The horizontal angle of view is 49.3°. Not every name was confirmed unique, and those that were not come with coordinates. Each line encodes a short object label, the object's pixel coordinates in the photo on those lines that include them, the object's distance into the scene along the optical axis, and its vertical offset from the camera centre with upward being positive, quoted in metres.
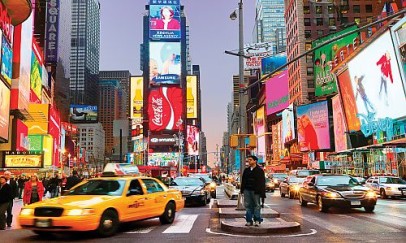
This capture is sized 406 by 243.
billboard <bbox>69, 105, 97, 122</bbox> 145.88 +17.13
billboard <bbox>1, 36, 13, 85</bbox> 30.77 +7.62
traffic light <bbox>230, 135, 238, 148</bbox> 15.59 +0.76
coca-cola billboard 113.88 +14.50
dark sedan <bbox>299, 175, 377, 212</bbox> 16.67 -1.25
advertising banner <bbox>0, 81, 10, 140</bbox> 30.23 +3.98
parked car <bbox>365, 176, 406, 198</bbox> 27.12 -1.64
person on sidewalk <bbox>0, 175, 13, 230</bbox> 12.12 -0.86
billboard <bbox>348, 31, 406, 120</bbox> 37.22 +7.36
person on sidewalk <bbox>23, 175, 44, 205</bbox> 15.88 -0.93
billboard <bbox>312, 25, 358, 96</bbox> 74.00 +17.59
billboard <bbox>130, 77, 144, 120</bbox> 120.52 +18.47
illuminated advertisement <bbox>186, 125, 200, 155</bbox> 136.88 +7.20
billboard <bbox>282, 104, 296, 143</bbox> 100.69 +8.72
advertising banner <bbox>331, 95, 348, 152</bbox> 65.50 +5.11
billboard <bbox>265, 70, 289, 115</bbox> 119.25 +19.22
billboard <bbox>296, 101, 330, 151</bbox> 76.38 +6.26
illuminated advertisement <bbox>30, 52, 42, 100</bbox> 50.59 +10.74
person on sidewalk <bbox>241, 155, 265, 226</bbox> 11.23 -0.67
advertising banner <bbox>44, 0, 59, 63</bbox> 84.19 +25.21
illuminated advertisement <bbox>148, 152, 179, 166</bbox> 119.75 +1.52
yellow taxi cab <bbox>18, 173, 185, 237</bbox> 9.99 -1.04
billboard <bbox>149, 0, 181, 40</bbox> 123.81 +40.62
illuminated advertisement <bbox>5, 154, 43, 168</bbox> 37.27 +0.44
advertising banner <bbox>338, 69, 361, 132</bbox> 50.19 +6.89
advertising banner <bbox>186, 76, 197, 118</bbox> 128.35 +19.66
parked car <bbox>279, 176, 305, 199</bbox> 29.20 -1.67
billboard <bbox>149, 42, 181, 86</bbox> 123.50 +28.18
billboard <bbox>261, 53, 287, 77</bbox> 130.75 +29.26
